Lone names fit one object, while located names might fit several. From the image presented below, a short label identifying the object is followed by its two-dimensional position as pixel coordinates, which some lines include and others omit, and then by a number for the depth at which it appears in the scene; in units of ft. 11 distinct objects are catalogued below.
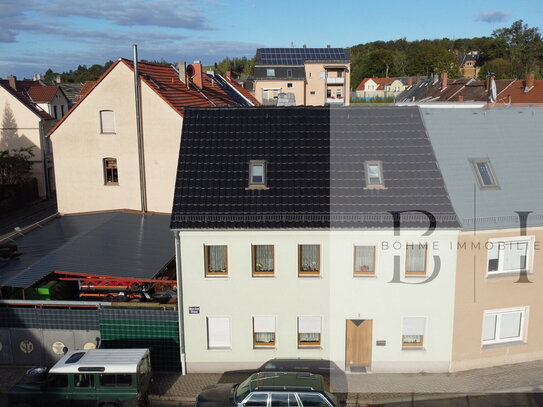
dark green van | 44.39
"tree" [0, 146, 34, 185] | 125.59
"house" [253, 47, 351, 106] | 215.72
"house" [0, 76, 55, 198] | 134.10
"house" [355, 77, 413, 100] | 428.97
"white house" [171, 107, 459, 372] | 50.42
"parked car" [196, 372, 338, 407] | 41.50
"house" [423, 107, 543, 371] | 50.85
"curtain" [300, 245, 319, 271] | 51.29
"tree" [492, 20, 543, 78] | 356.79
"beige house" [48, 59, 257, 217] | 81.66
